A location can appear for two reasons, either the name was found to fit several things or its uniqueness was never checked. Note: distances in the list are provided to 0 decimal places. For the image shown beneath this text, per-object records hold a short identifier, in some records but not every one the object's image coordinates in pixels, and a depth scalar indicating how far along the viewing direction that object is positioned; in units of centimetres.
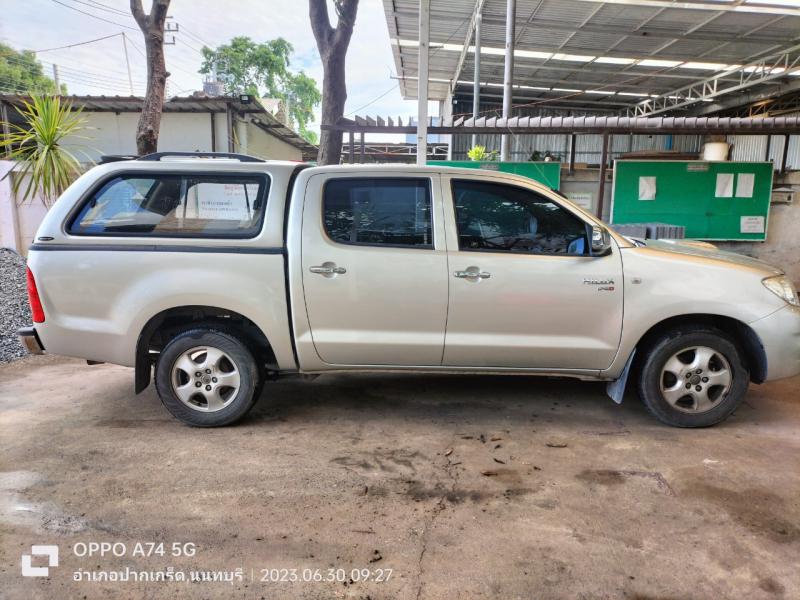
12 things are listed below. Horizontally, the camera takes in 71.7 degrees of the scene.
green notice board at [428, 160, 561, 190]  932
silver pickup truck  390
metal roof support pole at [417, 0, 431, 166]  709
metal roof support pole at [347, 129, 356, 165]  848
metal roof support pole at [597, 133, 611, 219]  831
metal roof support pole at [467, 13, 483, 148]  1345
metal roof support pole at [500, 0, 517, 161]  1142
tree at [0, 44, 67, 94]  4275
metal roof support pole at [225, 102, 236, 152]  1345
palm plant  788
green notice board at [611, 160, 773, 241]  916
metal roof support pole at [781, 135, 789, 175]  920
